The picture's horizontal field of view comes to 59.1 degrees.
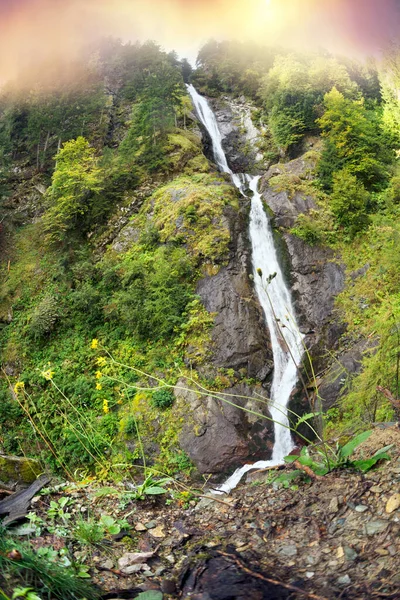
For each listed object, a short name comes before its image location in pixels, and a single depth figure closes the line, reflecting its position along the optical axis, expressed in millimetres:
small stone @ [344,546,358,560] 2367
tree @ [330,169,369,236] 13039
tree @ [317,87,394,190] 14492
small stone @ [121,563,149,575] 2787
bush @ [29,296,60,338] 12406
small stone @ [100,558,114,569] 2806
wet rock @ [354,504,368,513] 2771
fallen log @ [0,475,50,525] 3350
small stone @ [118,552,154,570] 2923
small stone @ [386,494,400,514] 2595
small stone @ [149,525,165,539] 3757
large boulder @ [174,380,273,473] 8516
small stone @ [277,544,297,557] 2742
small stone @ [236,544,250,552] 3005
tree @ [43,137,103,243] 15789
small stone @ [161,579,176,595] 2432
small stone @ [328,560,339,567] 2351
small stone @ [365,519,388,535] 2495
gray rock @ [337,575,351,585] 2110
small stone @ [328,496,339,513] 2977
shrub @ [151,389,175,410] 9422
